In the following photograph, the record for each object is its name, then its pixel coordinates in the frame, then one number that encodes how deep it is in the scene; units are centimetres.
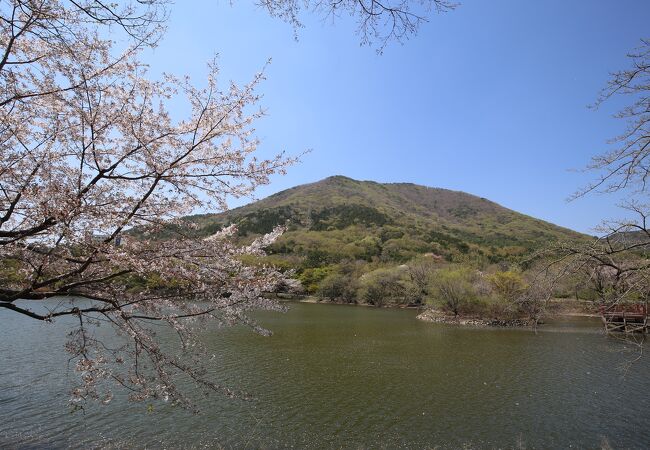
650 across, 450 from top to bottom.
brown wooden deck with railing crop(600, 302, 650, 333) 2791
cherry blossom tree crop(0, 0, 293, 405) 372
